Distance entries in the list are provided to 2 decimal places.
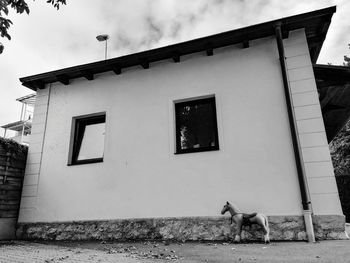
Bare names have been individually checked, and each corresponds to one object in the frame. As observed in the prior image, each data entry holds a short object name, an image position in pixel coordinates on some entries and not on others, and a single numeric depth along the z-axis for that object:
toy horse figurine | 4.18
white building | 4.57
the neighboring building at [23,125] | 25.99
